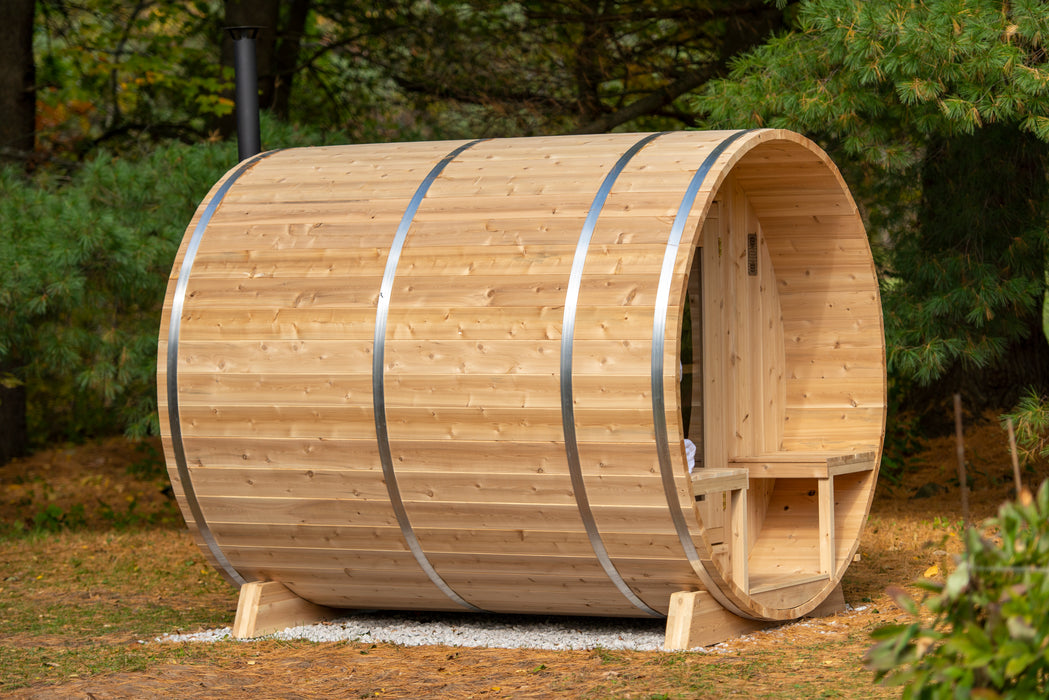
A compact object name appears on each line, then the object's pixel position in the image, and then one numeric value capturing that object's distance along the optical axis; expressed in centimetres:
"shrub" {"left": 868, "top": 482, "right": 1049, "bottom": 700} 607
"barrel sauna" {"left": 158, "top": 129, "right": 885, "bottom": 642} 1188
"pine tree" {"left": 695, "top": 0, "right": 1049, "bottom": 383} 1619
